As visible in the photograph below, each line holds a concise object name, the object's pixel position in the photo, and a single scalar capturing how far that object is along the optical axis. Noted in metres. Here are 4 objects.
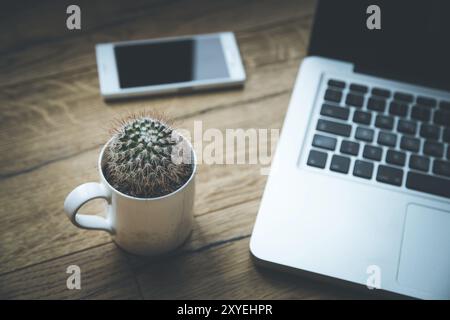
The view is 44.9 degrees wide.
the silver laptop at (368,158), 0.68
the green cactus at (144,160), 0.59
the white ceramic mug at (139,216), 0.61
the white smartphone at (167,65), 0.84
